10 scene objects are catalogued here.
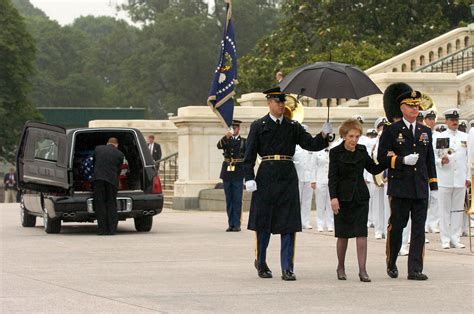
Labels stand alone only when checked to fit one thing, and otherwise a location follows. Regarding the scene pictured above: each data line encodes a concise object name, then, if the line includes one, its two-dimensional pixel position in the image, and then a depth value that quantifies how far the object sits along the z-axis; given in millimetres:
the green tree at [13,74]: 65062
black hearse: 21375
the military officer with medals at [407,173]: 14133
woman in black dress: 13961
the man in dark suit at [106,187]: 21172
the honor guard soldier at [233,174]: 22344
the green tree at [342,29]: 46684
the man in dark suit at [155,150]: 32906
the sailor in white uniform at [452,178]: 18359
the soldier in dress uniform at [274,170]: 14195
